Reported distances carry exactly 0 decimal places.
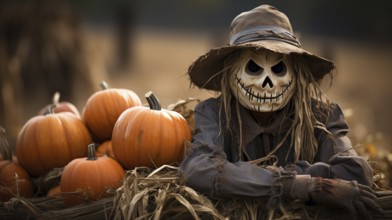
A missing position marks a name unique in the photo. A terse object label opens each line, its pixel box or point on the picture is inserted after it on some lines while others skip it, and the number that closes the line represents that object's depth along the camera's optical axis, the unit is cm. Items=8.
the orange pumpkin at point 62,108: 443
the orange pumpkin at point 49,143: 385
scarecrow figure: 321
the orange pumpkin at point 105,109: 407
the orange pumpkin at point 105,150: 398
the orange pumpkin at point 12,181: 383
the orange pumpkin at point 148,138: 356
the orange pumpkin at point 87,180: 345
